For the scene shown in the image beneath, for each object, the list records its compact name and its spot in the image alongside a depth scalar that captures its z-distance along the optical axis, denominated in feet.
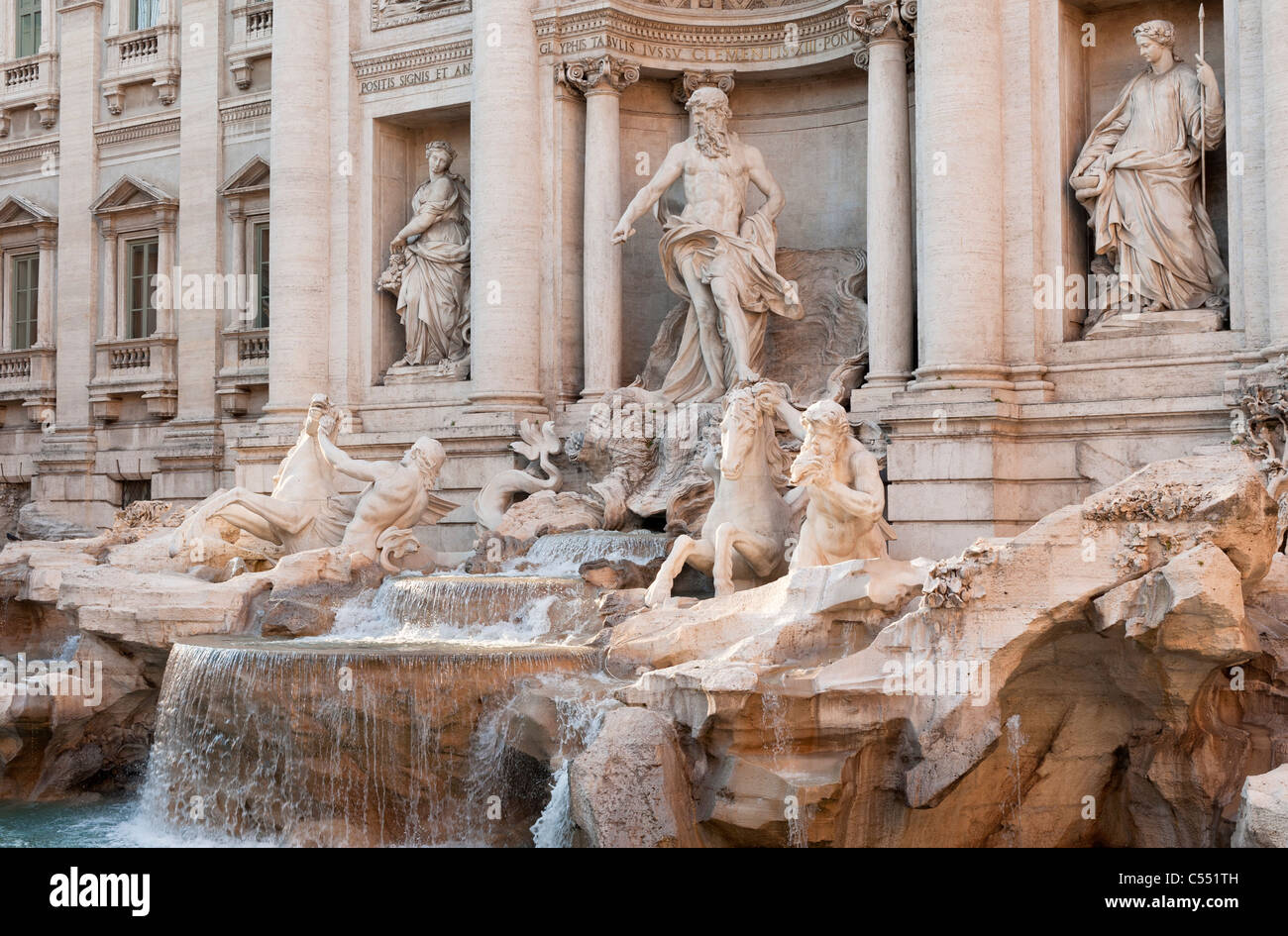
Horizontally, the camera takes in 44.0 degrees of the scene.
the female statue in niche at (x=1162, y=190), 45.19
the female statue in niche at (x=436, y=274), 60.34
